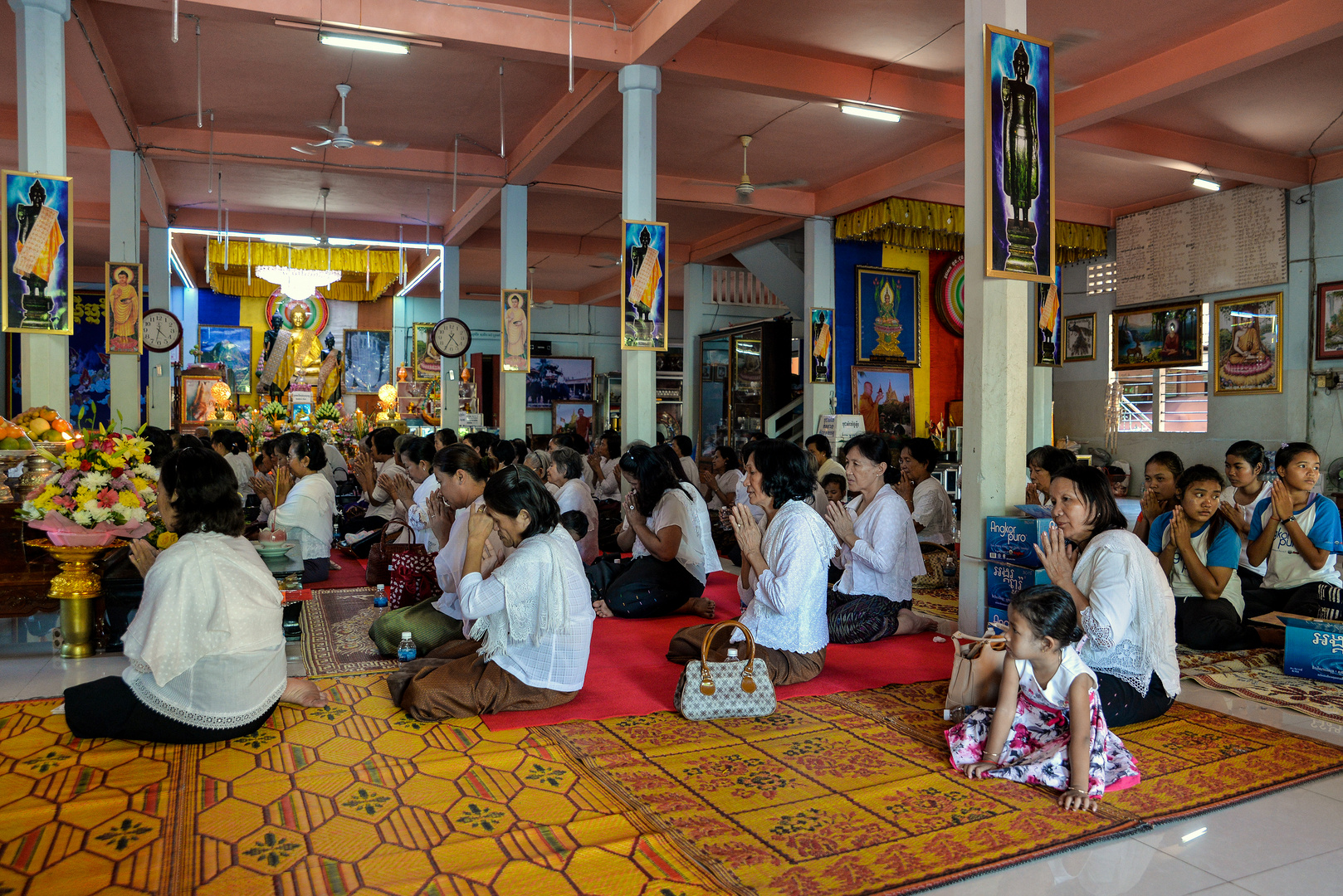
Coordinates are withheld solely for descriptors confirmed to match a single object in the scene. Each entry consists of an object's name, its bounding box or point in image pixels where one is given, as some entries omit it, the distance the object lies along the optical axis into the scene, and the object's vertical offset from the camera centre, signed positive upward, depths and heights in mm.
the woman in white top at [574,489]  5965 -375
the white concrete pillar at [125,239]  9250 +1876
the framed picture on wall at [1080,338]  14148 +1421
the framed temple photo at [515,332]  10477 +1100
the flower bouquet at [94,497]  4359 -318
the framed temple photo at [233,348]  18484 +1592
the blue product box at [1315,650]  4281 -1001
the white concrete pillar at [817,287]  12688 +1933
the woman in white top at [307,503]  6012 -468
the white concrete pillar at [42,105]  6293 +2182
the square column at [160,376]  11484 +658
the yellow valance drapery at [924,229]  12180 +2716
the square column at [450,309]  13422 +1774
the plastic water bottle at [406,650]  4422 -1030
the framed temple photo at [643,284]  7684 +1199
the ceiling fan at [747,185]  10062 +2632
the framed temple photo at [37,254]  6352 +1198
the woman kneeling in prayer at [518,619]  3551 -728
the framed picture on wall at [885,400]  13523 +456
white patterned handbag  3645 -1006
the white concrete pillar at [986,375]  4715 +279
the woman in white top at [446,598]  4414 -787
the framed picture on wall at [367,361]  19808 +1468
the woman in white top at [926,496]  6535 -447
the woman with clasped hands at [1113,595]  3273 -571
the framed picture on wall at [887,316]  13406 +1653
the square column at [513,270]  10836 +1847
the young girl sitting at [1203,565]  4605 -662
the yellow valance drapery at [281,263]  14981 +2775
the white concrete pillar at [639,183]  7656 +2025
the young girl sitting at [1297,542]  4848 -579
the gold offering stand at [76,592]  4445 -771
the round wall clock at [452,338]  12281 +1207
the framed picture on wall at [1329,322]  10812 +1269
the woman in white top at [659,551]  5480 -699
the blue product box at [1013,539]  4430 -515
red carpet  3838 -1128
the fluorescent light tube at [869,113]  8633 +2954
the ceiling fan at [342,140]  7625 +2366
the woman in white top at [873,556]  4953 -665
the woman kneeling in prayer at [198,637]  3086 -686
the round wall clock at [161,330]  10844 +1153
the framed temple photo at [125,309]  8945 +1167
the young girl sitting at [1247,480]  5211 -271
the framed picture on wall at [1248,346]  11469 +1070
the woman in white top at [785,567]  3951 -574
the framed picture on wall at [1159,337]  12469 +1301
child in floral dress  2932 -926
